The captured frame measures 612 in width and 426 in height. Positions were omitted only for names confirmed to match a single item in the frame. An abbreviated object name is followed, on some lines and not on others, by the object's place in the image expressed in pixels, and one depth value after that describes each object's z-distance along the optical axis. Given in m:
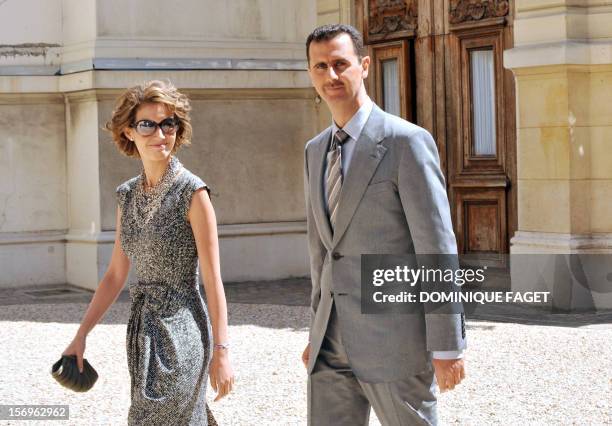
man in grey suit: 3.58
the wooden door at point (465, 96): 11.13
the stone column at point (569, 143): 9.73
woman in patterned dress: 4.07
